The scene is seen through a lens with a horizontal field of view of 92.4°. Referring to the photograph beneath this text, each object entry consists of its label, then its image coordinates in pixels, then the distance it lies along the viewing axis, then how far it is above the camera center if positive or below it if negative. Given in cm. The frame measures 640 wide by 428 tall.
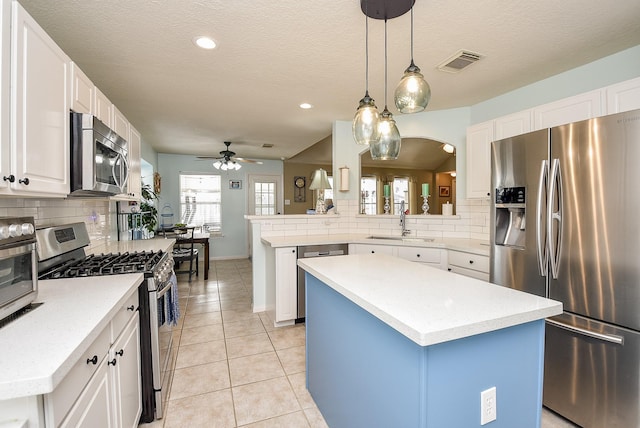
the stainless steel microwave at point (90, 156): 167 +35
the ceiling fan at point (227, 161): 560 +100
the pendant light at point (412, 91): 144 +58
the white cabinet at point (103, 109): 206 +76
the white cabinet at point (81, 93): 170 +74
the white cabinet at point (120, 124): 244 +78
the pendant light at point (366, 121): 164 +50
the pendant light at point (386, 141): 172 +42
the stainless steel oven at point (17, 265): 103 -17
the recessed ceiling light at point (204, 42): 212 +122
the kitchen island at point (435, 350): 102 -52
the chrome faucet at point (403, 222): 385 -10
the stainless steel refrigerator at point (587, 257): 156 -25
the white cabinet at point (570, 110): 210 +76
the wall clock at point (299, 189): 801 +68
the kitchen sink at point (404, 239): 365 -31
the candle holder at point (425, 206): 385 +10
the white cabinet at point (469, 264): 270 -47
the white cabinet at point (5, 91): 110 +46
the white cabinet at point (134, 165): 290 +51
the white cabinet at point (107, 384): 90 -61
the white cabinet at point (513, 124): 258 +78
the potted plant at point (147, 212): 455 +6
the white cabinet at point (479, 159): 299 +55
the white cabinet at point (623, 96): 191 +74
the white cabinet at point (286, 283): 315 -71
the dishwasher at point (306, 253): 322 -42
